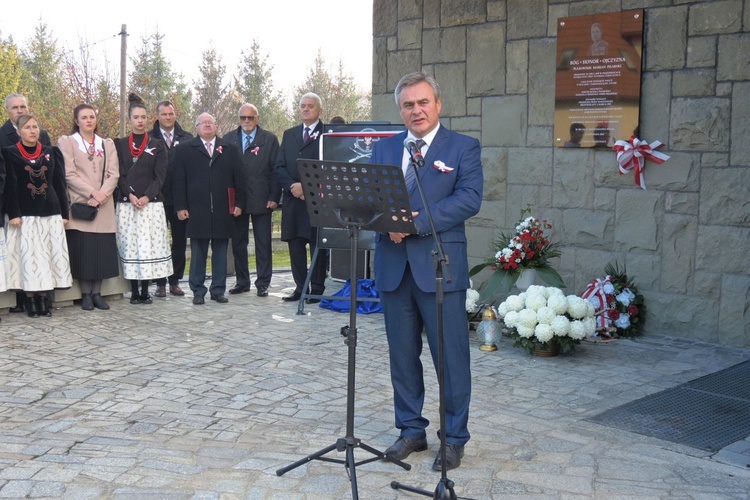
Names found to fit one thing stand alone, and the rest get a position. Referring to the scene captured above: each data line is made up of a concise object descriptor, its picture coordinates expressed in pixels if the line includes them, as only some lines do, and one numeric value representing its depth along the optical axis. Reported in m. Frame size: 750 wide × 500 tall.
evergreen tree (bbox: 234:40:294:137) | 38.88
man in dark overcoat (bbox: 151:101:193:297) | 9.12
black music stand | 3.62
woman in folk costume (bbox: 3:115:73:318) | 7.71
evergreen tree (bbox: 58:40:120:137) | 22.86
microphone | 3.64
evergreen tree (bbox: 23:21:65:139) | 27.43
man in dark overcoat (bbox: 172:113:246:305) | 8.74
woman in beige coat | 8.18
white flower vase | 7.24
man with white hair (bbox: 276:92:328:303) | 8.86
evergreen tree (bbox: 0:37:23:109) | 28.78
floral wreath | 7.10
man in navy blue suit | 4.01
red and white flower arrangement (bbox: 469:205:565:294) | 7.22
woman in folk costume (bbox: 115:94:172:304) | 8.52
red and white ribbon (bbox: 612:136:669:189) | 7.02
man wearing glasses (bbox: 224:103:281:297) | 9.10
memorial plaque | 7.14
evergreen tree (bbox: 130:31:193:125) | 35.06
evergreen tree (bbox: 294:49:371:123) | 40.49
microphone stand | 3.56
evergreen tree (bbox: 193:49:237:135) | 35.25
